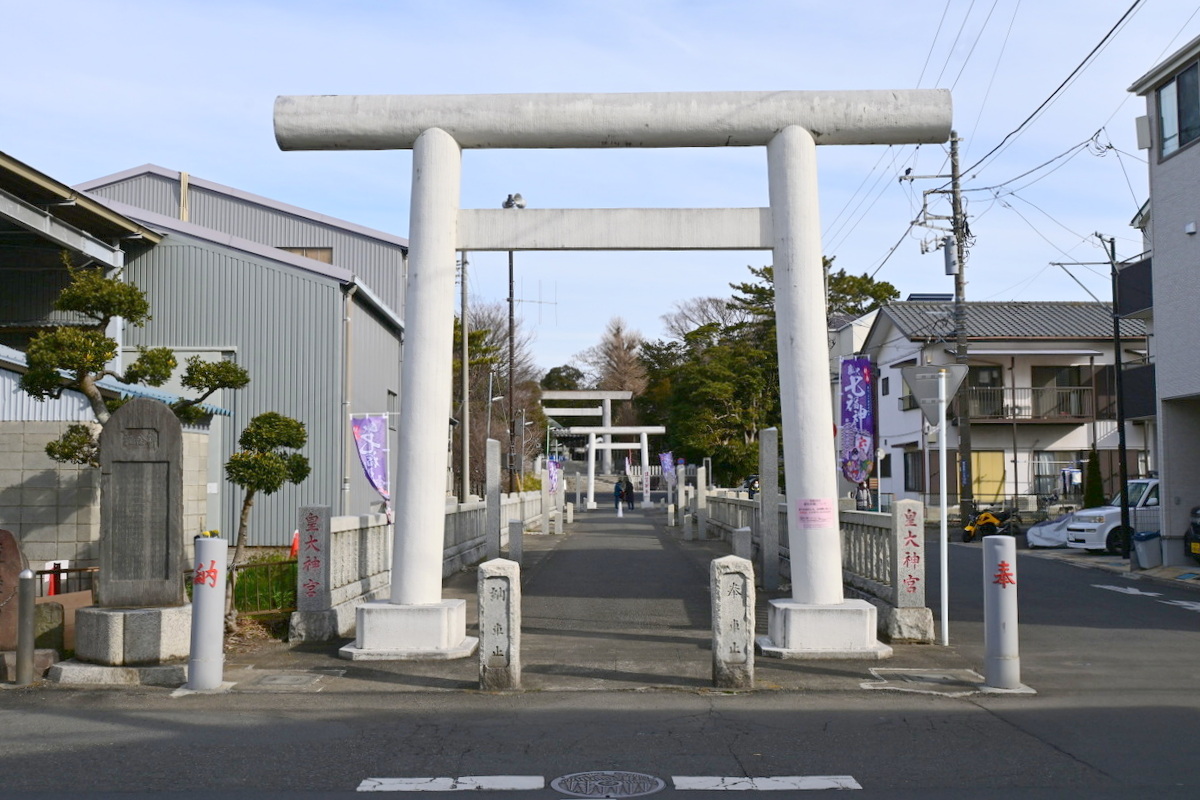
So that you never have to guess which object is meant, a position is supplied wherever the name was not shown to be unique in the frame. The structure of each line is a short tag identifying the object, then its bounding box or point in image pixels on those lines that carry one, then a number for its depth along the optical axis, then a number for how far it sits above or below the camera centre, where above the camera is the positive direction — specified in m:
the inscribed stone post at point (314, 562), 11.12 -0.91
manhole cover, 6.09 -1.80
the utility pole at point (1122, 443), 23.89 +0.56
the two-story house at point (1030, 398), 41.06 +2.70
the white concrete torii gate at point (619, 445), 64.47 +1.84
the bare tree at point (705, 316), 67.44 +10.12
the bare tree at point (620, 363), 90.69 +9.19
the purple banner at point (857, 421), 16.97 +0.77
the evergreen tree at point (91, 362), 12.18 +1.29
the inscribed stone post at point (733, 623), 8.92 -1.26
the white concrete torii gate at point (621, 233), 10.48 +2.36
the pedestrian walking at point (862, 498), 21.09 -0.58
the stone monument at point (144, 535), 9.42 -0.54
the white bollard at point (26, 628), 8.95 -1.28
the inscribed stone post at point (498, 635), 9.02 -1.35
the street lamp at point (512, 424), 40.81 +1.89
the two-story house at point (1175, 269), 19.44 +3.66
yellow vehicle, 30.64 -1.59
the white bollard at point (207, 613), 8.87 -1.14
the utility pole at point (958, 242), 30.36 +6.37
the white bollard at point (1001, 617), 8.94 -1.22
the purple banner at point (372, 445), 18.12 +0.47
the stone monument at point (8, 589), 9.57 -1.00
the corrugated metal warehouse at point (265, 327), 22.83 +3.11
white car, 24.82 -1.30
